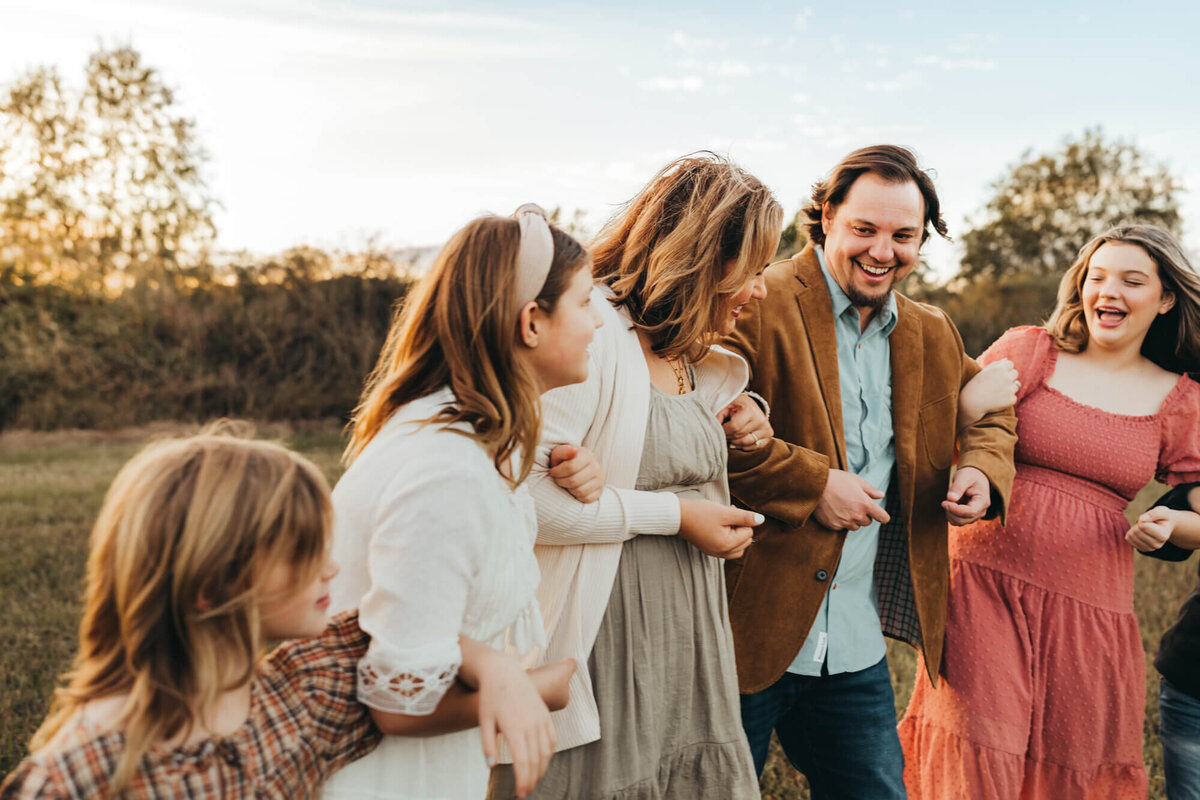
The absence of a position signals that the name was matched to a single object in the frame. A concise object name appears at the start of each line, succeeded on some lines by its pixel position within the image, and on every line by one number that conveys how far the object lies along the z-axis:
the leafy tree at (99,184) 18.27
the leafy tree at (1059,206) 25.98
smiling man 2.69
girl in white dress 1.46
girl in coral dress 2.91
